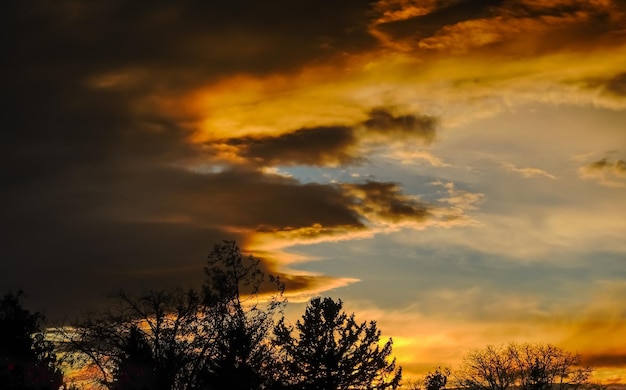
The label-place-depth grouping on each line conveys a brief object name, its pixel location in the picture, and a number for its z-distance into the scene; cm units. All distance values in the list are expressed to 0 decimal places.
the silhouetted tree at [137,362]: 5053
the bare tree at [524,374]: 9031
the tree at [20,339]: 4481
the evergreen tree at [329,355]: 6359
